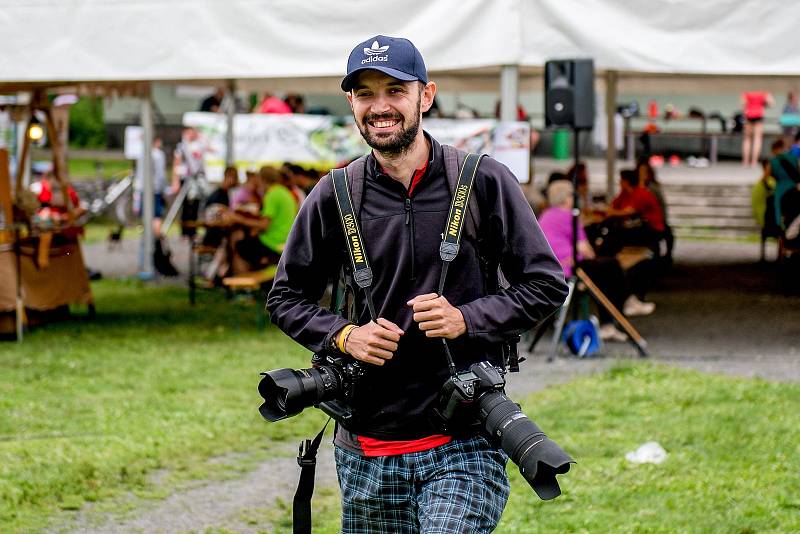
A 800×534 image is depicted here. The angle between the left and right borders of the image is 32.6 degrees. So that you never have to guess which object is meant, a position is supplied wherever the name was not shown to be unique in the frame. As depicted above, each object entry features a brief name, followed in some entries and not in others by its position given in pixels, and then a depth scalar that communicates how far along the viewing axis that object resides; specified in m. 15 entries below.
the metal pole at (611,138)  19.45
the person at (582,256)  11.61
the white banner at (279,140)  21.72
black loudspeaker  10.88
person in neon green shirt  14.28
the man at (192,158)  21.98
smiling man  3.56
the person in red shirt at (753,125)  28.87
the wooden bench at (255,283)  12.84
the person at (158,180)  22.05
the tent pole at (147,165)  16.56
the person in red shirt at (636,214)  15.37
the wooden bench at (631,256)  13.52
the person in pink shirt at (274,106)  23.00
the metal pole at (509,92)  10.91
